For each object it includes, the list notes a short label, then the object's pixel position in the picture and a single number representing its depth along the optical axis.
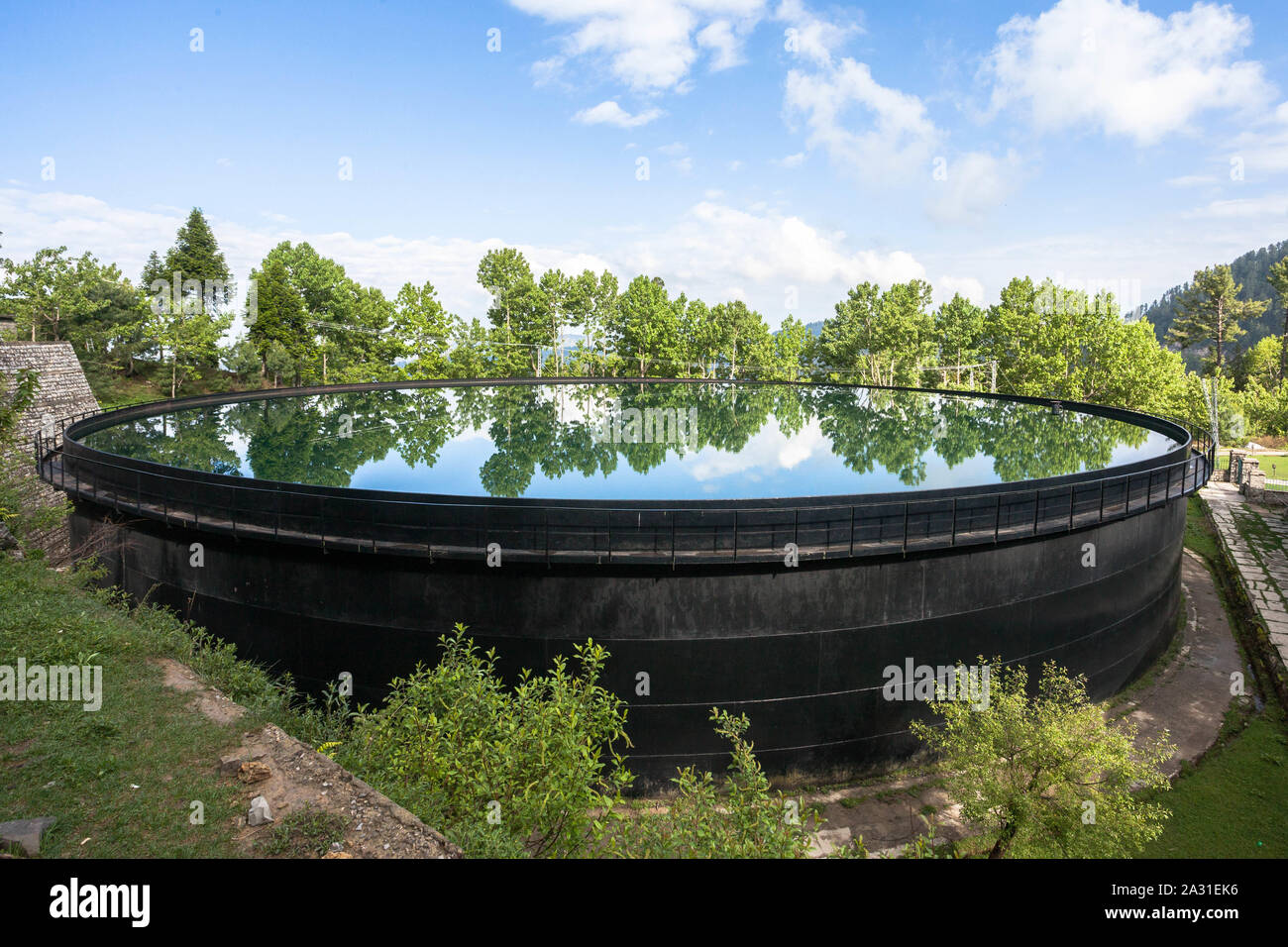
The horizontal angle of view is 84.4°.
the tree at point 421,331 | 56.59
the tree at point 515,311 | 59.81
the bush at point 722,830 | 6.38
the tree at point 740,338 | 64.44
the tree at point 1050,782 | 9.80
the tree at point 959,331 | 65.31
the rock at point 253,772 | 7.89
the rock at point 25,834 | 6.47
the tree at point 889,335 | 65.94
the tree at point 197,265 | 65.62
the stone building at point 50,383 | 31.27
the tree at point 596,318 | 61.25
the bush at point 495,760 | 6.97
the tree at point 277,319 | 57.22
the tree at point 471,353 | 58.12
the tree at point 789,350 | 65.19
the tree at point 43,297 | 51.78
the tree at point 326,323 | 58.12
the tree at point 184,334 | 51.41
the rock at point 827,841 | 11.18
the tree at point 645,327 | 60.44
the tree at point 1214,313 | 81.81
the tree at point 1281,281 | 73.05
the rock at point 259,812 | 7.13
